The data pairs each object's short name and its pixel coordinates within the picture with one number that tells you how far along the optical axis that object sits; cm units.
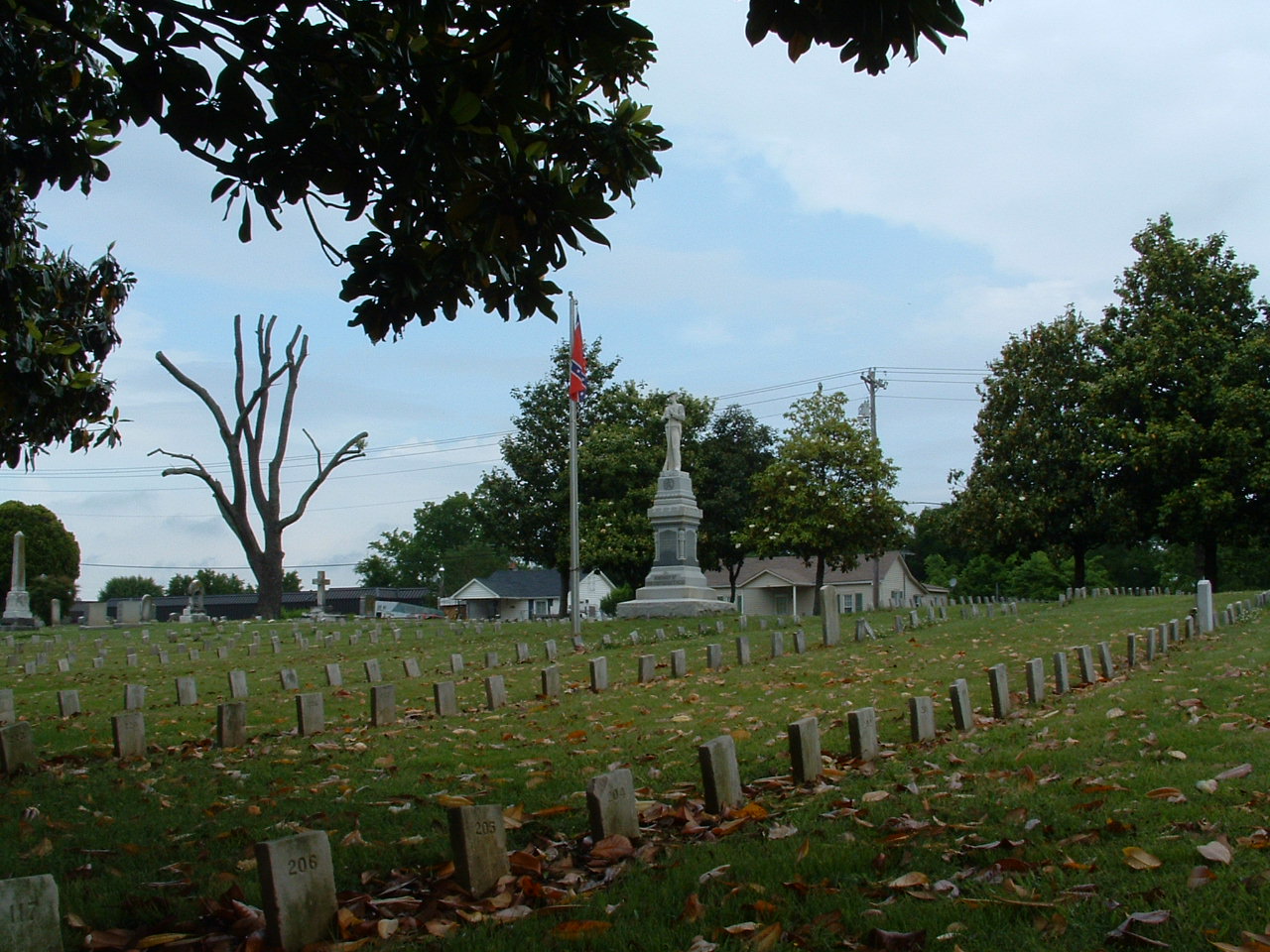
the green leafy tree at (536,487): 4794
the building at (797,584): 6325
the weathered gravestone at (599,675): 1338
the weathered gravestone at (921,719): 804
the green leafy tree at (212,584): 9154
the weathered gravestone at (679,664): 1462
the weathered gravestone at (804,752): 673
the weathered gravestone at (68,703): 1255
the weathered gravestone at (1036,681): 1005
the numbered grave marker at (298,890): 417
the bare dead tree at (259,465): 4303
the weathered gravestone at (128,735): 921
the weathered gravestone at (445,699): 1146
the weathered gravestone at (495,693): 1180
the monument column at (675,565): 3019
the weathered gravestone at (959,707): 855
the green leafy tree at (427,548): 10169
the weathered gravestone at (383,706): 1087
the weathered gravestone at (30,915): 368
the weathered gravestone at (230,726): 981
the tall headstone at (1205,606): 1794
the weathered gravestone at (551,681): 1256
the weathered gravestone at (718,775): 602
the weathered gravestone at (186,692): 1341
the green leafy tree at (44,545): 6022
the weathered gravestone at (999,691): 932
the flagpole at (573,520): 2266
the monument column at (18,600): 4406
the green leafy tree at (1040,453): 3822
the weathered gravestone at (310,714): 1030
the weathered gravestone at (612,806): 536
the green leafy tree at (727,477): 4794
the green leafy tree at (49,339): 951
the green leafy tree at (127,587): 8738
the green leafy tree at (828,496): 3866
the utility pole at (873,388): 5050
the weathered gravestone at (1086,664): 1131
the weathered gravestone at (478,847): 472
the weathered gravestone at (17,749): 829
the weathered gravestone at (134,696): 1252
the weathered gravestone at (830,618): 1855
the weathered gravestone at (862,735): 740
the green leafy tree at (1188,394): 3191
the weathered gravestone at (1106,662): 1190
